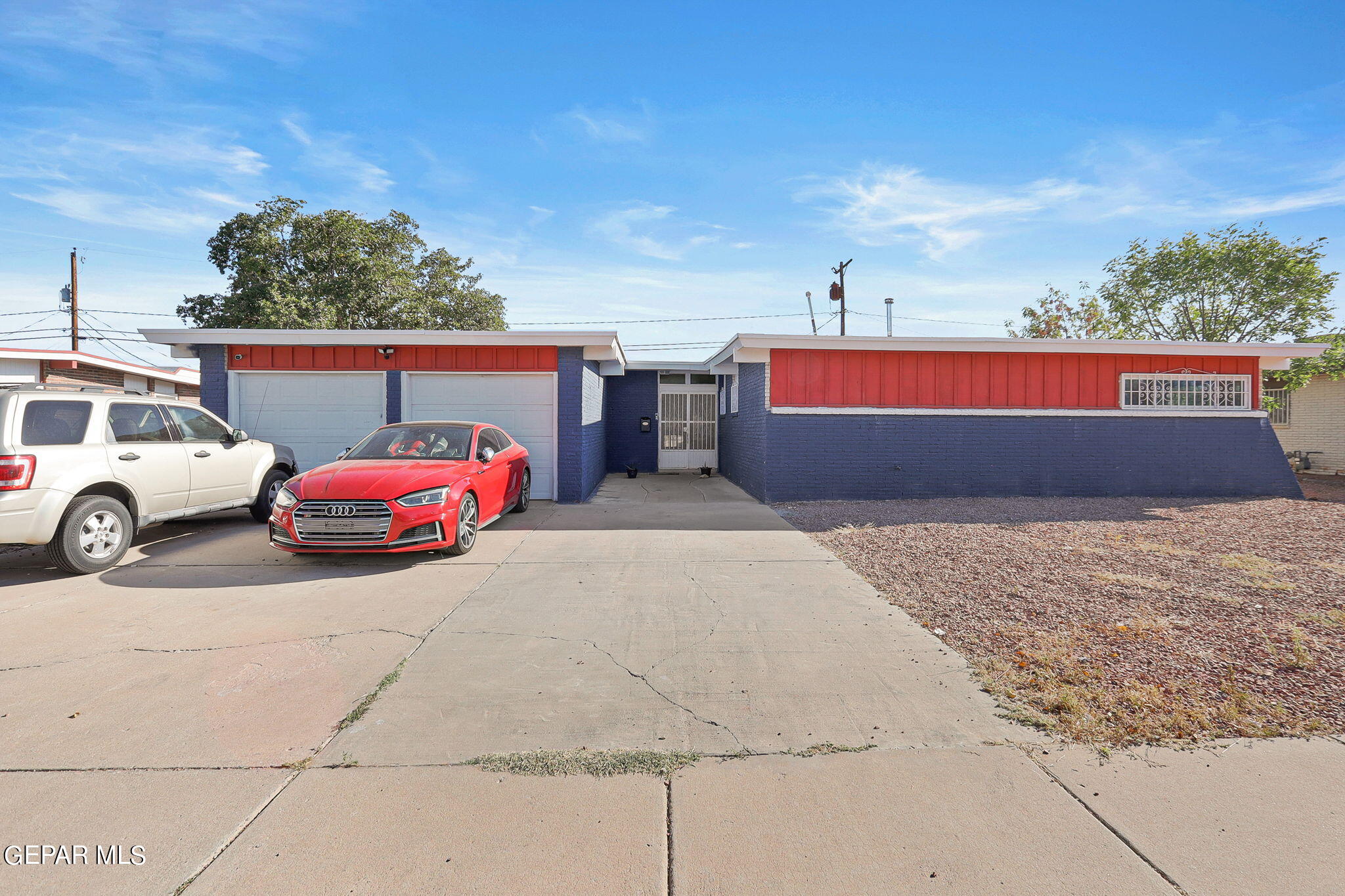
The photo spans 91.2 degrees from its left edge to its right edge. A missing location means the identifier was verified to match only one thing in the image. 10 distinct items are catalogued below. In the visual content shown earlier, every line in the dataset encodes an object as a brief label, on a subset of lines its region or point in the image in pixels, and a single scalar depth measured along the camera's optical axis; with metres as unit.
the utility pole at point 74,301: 24.84
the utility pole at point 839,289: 27.94
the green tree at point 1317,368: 16.23
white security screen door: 17.48
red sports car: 6.24
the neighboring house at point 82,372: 17.33
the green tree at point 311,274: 23.30
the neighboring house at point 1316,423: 17.70
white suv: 5.70
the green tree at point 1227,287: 18.61
